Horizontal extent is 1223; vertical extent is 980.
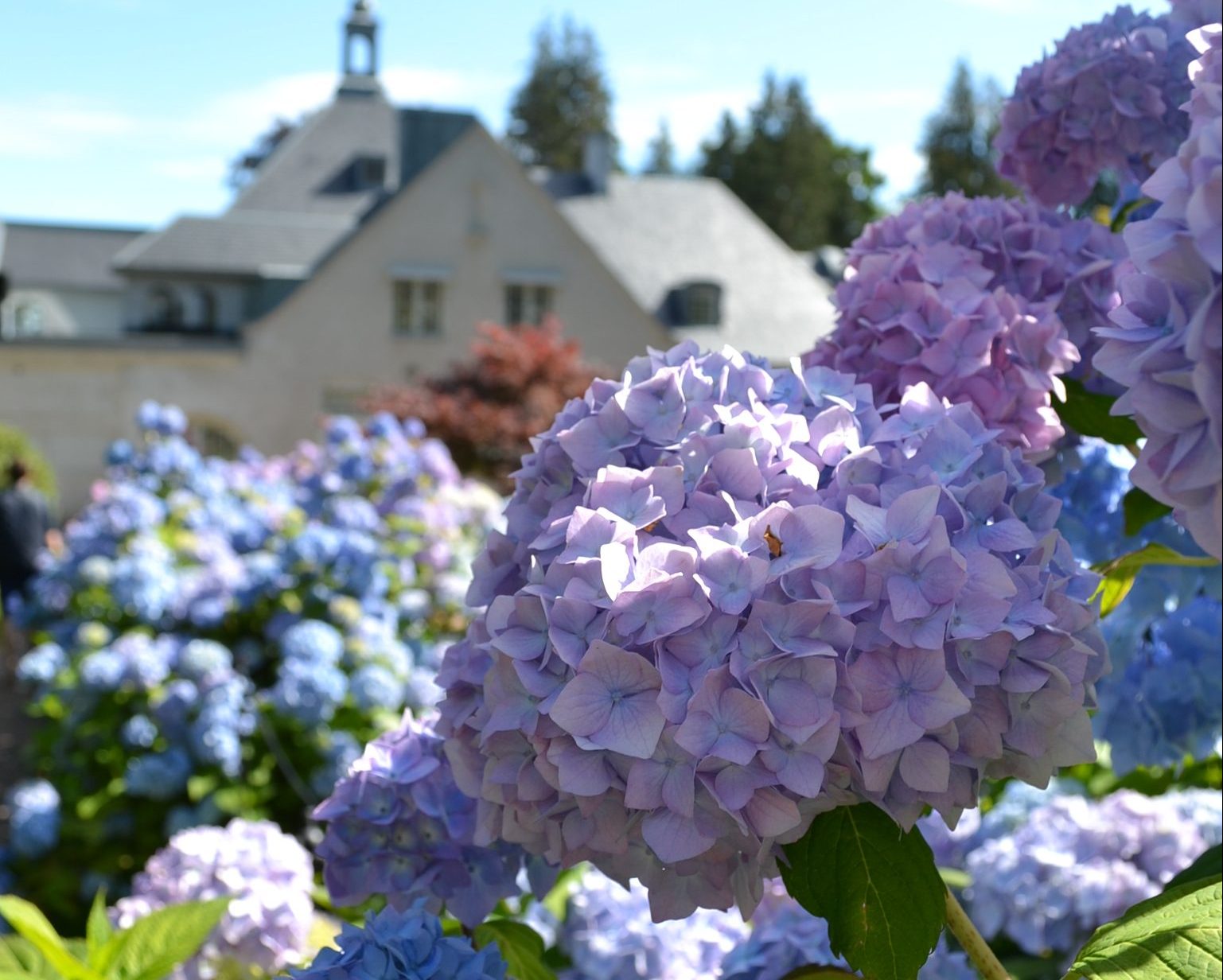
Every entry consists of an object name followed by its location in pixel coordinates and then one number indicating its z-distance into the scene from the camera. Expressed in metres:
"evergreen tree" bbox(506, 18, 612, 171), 42.62
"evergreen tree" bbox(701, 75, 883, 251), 41.22
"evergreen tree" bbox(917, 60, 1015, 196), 44.66
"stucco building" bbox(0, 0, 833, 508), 21.92
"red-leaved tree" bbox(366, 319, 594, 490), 15.71
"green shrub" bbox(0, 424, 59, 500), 16.78
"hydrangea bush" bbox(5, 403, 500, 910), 4.08
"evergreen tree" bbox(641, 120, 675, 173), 50.97
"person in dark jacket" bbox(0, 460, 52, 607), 8.28
